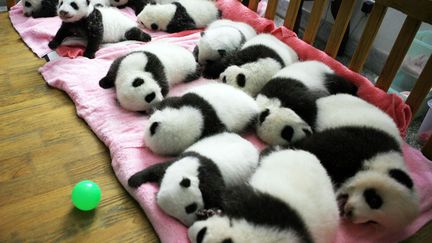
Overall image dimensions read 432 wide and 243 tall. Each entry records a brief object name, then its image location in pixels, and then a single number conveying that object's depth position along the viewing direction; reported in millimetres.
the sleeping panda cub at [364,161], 1424
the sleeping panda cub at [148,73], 1879
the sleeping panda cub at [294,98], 1769
